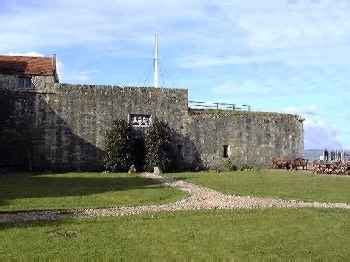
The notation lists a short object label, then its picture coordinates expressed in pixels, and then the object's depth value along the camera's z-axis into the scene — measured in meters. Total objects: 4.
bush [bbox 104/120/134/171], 38.78
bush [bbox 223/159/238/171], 42.94
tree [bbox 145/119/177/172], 39.31
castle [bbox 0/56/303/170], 38.91
